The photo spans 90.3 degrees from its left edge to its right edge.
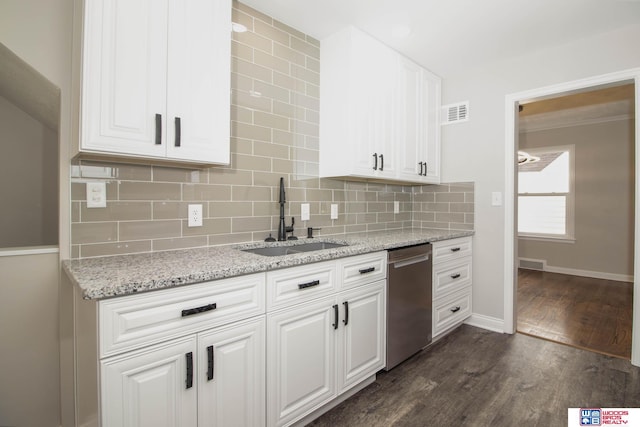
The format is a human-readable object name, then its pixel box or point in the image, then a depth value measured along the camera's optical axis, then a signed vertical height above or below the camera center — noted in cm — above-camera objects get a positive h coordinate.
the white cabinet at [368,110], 231 +80
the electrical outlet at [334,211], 259 +0
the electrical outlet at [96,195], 149 +7
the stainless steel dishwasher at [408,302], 210 -63
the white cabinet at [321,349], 149 -74
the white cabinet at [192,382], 105 -64
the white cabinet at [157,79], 128 +59
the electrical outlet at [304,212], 237 +0
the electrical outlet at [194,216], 180 -3
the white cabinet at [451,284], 256 -62
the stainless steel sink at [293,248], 203 -25
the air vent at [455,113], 311 +99
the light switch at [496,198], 289 +13
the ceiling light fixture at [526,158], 520 +90
